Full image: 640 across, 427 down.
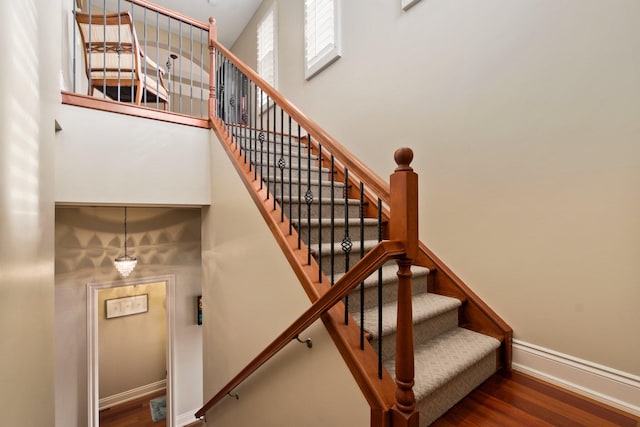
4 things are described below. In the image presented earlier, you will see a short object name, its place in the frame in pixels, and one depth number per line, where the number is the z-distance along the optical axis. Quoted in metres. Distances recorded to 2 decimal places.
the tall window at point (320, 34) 3.04
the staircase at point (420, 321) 1.41
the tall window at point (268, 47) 4.23
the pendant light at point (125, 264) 3.29
